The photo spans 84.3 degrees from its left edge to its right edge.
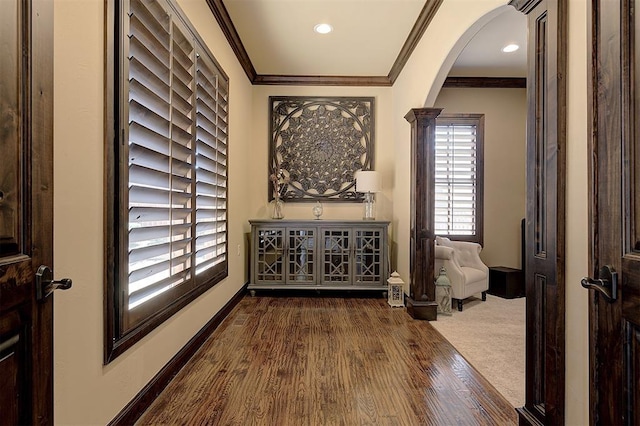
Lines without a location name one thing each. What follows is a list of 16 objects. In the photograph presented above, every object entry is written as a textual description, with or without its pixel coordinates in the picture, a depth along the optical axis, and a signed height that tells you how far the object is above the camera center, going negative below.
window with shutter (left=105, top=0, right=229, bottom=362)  1.56 +0.24
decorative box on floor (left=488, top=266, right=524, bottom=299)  4.39 -0.89
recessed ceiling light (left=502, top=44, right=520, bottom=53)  3.88 +1.84
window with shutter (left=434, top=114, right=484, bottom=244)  4.91 +0.46
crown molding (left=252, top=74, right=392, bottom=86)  4.65 +1.74
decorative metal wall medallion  4.70 +0.89
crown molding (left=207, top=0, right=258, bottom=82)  2.92 +1.71
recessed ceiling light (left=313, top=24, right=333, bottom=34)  3.38 +1.78
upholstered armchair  3.80 -0.64
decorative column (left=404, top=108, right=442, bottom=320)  3.47 +0.02
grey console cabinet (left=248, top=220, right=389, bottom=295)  4.21 -0.51
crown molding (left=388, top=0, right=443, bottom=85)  2.97 +1.72
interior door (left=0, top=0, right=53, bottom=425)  0.85 +0.02
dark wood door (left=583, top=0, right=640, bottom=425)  0.98 +0.00
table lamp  4.28 +0.37
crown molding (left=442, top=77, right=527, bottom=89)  4.81 +1.78
